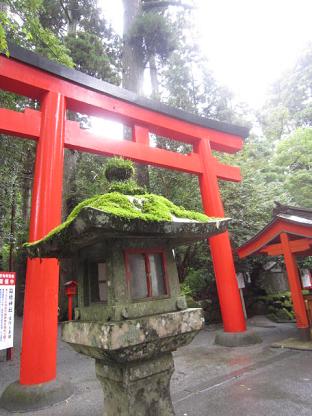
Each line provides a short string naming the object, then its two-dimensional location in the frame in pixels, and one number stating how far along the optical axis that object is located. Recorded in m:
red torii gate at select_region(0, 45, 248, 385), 4.23
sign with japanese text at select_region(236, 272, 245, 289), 8.30
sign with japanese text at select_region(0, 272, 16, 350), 4.32
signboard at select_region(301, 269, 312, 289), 7.61
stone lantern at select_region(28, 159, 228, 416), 2.39
